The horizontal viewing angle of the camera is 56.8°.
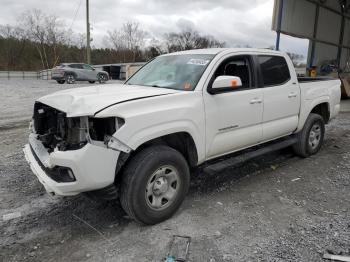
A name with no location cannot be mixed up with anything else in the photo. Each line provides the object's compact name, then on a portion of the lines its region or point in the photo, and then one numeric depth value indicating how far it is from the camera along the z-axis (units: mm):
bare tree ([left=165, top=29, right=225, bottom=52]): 60125
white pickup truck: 2984
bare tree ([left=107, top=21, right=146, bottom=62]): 47625
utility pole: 27192
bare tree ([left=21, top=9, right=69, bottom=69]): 46062
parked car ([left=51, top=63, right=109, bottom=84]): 23078
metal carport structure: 13477
